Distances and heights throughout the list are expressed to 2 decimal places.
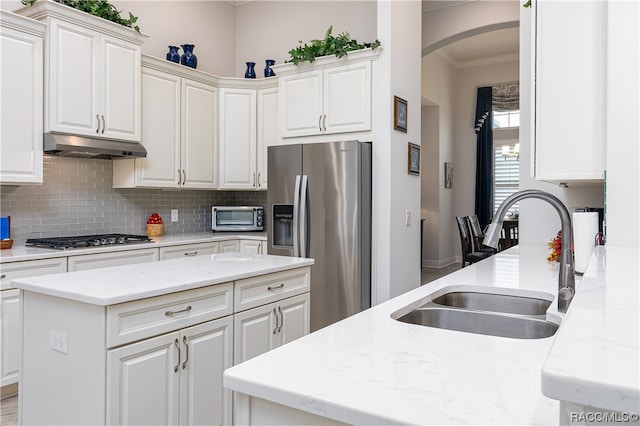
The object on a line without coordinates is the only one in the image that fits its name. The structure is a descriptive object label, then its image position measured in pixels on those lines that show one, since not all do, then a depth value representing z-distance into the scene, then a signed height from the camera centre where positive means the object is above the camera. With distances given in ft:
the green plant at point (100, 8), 11.49 +4.92
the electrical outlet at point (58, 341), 6.02 -1.79
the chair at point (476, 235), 18.72 -1.15
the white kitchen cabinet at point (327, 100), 13.39 +3.14
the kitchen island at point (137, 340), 5.73 -1.85
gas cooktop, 10.89 -0.92
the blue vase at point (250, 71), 16.51 +4.72
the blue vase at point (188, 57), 15.19 +4.78
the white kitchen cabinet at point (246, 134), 16.06 +2.43
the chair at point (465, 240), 18.08 -1.32
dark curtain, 28.86 +3.13
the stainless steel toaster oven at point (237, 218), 15.97 -0.45
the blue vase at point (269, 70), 16.35 +4.71
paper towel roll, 7.02 -0.43
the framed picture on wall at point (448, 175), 28.48 +1.96
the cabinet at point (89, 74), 11.02 +3.28
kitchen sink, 5.00 -1.25
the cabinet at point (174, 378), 5.77 -2.34
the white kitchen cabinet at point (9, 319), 9.42 -2.34
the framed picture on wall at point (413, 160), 14.44 +1.46
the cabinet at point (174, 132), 13.64 +2.25
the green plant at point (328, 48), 13.42 +4.57
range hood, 10.93 +1.42
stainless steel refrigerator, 12.67 -0.45
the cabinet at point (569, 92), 6.64 +1.69
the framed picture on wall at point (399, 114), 13.37 +2.69
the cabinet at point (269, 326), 7.52 -2.10
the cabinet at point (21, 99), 10.27 +2.35
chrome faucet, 4.75 -0.31
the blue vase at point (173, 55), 14.90 +4.75
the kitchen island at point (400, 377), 2.56 -1.11
